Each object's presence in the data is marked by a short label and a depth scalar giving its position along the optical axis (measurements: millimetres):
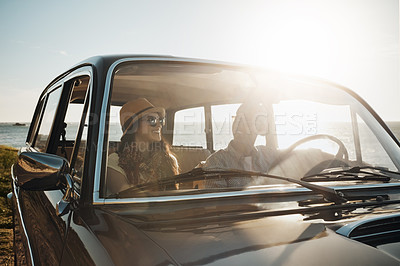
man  2412
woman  1789
